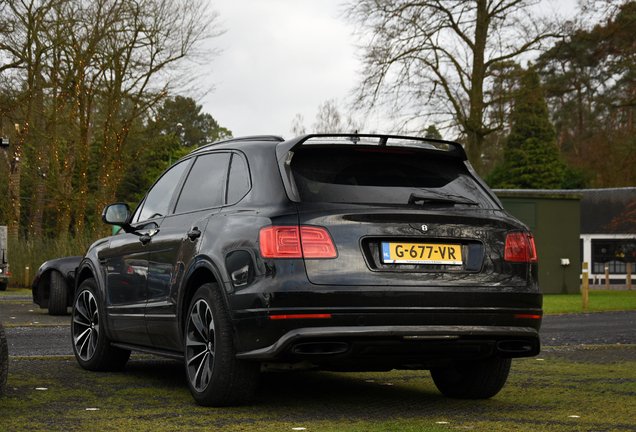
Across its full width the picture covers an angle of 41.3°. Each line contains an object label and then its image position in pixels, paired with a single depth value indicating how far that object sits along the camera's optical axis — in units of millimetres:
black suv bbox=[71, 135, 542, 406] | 4719
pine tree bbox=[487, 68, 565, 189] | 61812
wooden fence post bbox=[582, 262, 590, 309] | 19498
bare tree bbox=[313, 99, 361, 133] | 44938
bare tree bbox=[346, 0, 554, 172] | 28094
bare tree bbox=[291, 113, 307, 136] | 46944
